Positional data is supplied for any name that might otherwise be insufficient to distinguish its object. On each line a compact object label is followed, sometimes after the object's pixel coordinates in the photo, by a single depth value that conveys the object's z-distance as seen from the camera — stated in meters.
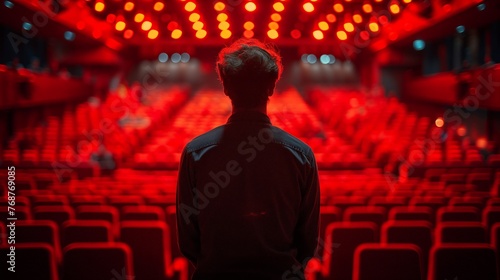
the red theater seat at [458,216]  5.14
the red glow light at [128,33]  19.69
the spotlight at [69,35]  18.41
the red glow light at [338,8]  15.22
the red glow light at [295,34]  19.98
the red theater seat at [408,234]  4.14
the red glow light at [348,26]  17.16
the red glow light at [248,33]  19.13
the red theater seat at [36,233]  3.99
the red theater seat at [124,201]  5.98
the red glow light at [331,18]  16.81
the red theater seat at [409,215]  5.19
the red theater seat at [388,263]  3.14
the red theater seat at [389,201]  6.18
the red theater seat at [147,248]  4.02
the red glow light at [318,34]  18.94
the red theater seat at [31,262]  3.15
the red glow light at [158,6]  15.94
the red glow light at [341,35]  18.99
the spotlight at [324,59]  31.41
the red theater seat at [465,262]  3.22
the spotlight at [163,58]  31.00
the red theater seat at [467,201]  6.15
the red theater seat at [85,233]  4.02
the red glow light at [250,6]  15.20
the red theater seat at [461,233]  4.14
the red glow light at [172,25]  18.86
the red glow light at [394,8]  14.24
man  1.98
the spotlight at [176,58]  31.36
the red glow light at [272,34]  19.11
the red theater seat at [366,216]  5.05
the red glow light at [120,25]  18.09
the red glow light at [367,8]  14.63
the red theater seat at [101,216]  4.97
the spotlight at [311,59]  31.47
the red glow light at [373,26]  17.16
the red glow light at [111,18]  15.34
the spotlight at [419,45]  23.06
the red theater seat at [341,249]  3.93
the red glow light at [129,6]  14.57
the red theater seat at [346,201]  6.12
